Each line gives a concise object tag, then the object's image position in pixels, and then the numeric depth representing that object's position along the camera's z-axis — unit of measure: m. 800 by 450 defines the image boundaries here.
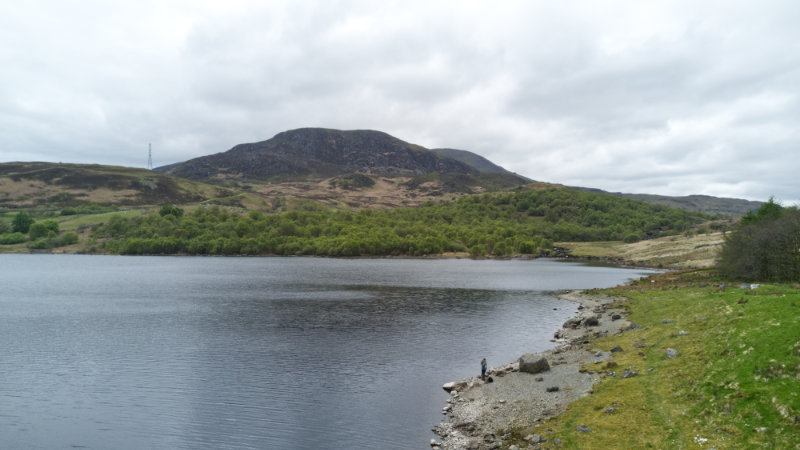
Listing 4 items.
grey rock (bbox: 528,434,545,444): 26.19
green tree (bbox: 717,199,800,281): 68.81
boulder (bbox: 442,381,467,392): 39.72
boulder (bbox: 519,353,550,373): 41.08
